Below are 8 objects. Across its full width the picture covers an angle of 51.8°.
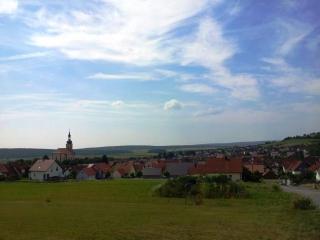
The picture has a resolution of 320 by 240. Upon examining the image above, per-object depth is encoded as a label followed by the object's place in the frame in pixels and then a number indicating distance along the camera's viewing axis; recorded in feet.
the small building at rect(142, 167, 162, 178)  262.87
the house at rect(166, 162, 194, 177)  254.24
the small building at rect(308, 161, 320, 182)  211.02
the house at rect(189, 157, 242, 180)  203.77
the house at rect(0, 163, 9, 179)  226.01
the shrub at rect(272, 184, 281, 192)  128.01
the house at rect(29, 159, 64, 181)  244.13
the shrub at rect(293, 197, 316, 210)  72.34
